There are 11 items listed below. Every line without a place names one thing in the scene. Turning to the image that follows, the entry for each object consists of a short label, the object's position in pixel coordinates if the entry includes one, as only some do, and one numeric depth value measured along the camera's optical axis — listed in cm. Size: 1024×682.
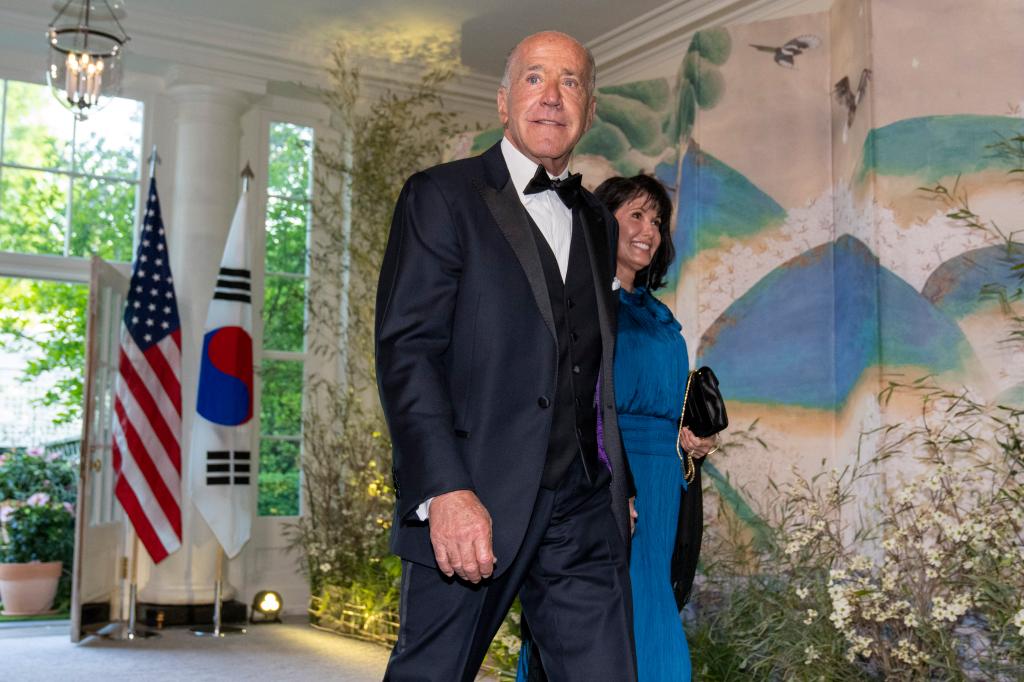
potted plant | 738
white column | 618
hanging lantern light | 421
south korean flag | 589
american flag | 576
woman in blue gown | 246
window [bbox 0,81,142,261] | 624
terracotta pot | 735
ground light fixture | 630
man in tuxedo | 159
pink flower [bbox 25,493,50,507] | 779
